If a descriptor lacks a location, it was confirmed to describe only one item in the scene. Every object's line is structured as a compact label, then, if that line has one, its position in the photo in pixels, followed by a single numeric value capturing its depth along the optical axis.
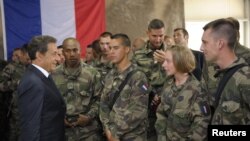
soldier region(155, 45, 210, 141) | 2.93
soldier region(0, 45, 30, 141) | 5.59
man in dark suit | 2.87
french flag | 6.11
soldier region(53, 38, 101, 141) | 4.00
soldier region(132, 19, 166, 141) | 4.07
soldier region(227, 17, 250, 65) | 3.44
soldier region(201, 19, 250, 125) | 2.39
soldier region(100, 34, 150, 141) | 3.33
